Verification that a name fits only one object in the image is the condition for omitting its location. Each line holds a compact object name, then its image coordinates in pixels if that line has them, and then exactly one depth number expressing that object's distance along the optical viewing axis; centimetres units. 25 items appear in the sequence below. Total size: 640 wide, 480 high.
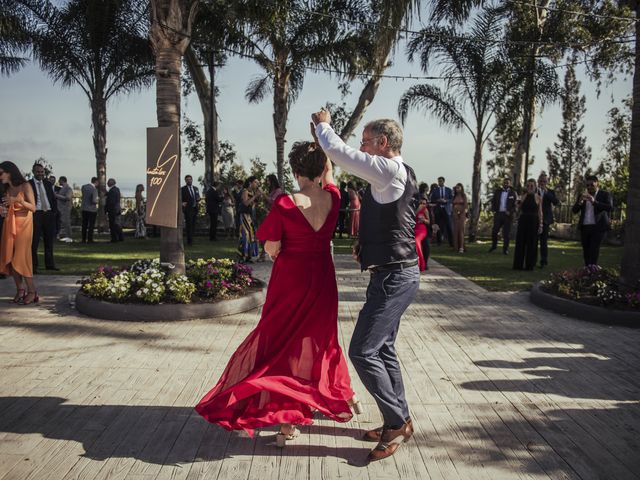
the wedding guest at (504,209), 1573
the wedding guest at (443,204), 1739
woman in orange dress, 778
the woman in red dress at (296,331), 358
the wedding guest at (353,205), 1922
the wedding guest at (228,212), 1944
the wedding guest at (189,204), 1708
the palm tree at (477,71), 1873
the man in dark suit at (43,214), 1058
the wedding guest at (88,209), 1684
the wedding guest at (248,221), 1278
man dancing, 342
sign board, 735
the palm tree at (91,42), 1941
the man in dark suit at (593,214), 1070
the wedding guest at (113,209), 1742
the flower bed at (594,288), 743
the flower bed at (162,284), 727
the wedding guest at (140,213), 1869
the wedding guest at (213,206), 1869
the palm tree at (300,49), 1587
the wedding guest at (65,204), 1798
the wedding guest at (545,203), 1278
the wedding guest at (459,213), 1584
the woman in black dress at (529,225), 1215
